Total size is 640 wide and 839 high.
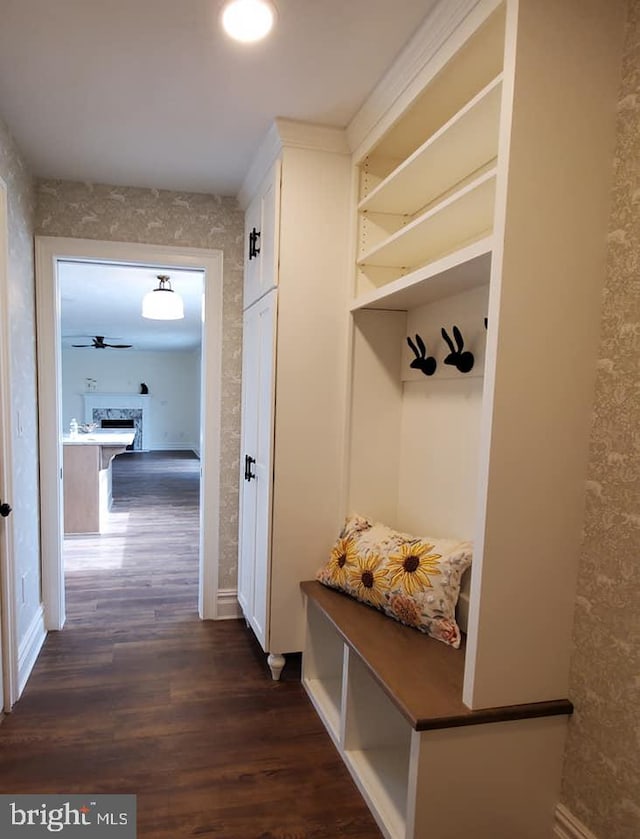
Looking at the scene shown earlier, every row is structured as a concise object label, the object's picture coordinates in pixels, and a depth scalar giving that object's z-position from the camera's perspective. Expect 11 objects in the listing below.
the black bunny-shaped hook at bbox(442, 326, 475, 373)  1.83
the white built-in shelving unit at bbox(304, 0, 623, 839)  1.28
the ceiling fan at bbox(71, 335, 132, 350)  8.58
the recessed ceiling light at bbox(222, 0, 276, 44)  1.45
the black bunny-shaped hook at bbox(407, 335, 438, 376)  2.09
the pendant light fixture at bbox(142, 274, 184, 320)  4.18
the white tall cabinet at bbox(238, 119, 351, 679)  2.22
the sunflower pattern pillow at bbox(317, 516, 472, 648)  1.79
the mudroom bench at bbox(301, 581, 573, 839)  1.39
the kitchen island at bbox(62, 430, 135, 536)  4.75
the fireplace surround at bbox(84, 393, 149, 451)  11.38
